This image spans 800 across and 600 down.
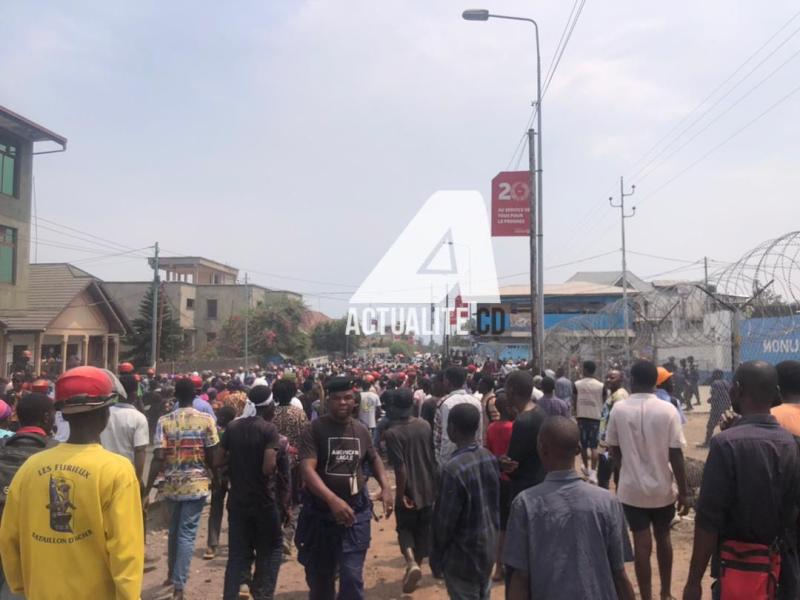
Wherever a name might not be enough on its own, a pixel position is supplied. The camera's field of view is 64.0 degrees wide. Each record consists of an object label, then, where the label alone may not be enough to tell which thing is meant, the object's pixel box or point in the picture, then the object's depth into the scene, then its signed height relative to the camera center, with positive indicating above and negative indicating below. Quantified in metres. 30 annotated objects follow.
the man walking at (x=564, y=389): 11.39 -0.96
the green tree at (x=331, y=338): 62.56 -0.40
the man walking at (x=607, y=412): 7.72 -0.96
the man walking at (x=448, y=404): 6.05 -0.66
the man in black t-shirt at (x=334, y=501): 4.02 -1.07
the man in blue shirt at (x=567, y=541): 2.51 -0.82
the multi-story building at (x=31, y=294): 21.73 +1.51
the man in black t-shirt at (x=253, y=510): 4.69 -1.31
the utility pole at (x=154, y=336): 27.65 -0.16
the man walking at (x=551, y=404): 7.36 -0.80
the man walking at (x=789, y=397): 3.38 -0.34
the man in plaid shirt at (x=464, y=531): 3.59 -1.11
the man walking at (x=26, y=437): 3.39 -0.58
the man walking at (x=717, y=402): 10.86 -1.14
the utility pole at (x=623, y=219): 36.03 +6.78
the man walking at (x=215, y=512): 6.54 -1.84
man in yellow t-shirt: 2.42 -0.73
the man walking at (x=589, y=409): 9.23 -1.07
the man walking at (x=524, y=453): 4.69 -0.88
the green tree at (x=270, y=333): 43.91 +0.04
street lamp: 14.53 +1.60
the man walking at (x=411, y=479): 5.35 -1.21
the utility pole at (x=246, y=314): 39.97 +1.30
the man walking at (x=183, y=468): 5.20 -1.12
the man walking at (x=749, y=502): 2.84 -0.74
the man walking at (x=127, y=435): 4.95 -0.79
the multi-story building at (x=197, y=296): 48.03 +2.86
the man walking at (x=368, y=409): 10.85 -1.27
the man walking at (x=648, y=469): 4.47 -0.94
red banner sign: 14.54 +3.00
